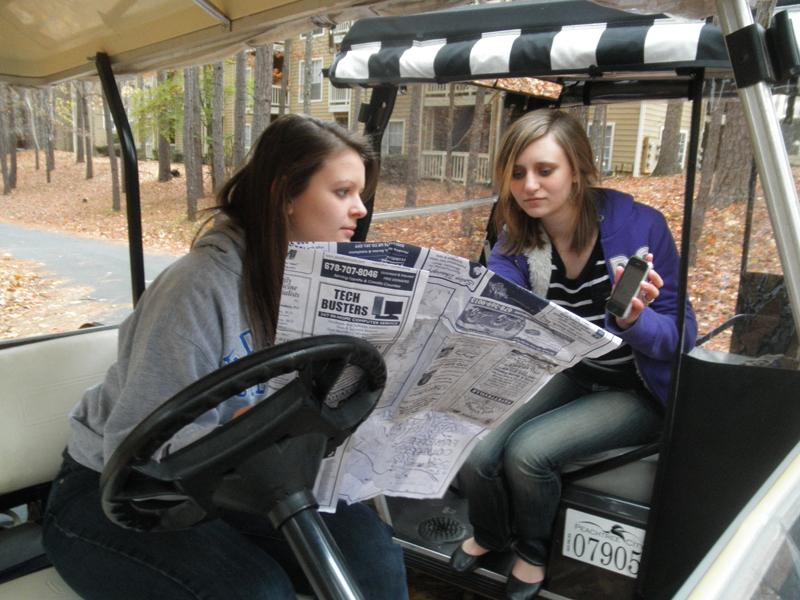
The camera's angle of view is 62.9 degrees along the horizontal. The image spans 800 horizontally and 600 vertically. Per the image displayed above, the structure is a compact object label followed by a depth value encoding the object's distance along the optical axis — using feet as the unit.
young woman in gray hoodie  4.25
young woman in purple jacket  6.92
